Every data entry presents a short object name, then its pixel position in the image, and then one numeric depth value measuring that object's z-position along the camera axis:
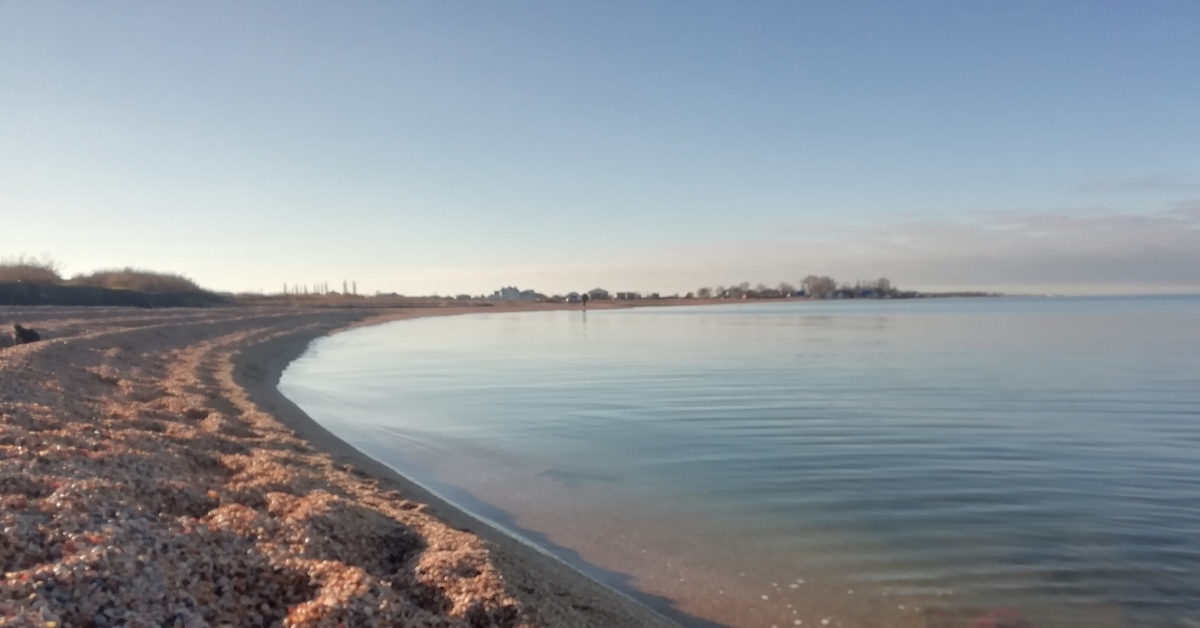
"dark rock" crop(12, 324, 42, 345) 16.23
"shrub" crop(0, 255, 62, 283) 45.87
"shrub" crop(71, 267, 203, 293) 56.34
